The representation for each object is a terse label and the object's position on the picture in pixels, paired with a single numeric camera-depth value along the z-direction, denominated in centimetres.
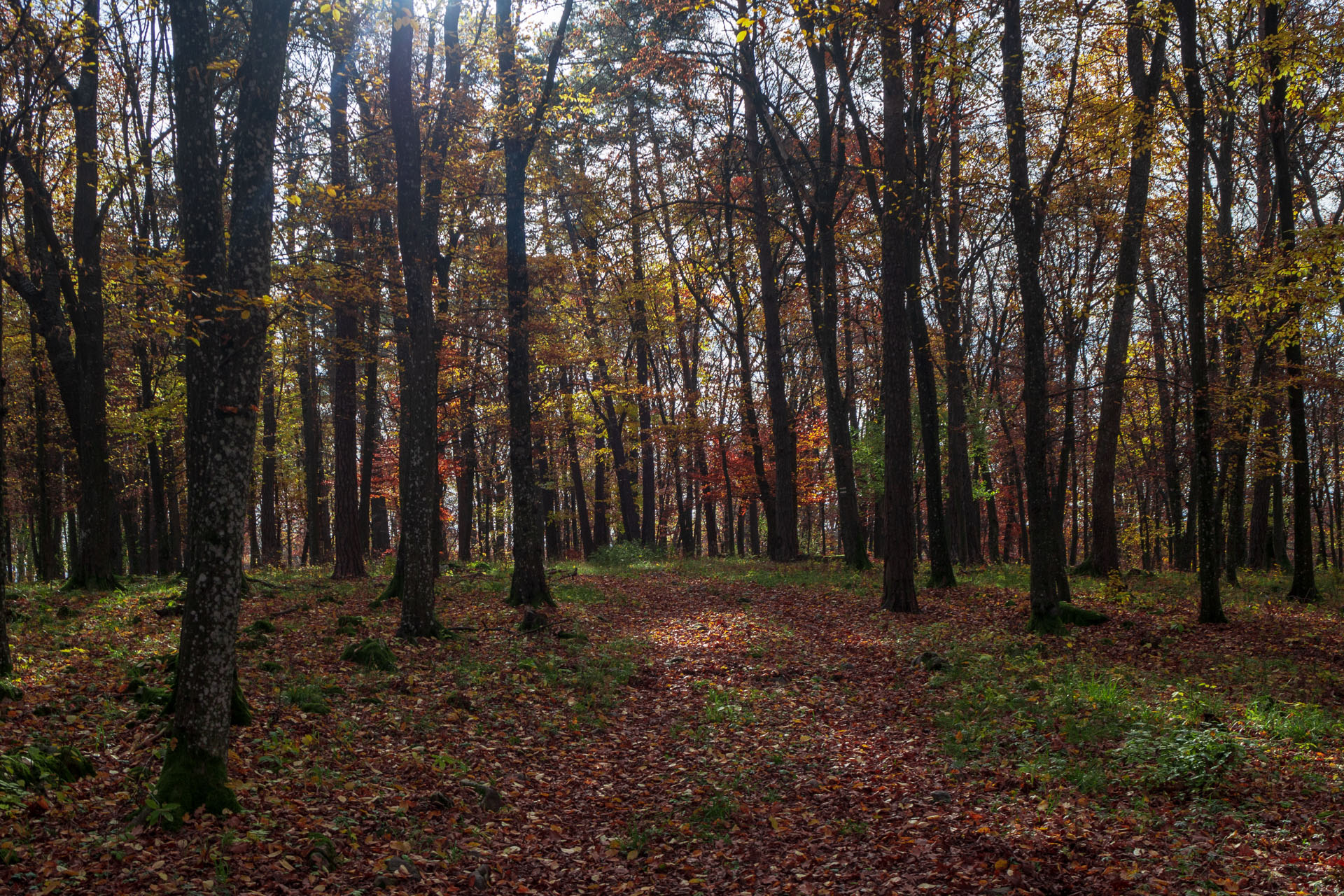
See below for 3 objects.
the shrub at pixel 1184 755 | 572
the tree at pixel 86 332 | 1266
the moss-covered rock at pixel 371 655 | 910
